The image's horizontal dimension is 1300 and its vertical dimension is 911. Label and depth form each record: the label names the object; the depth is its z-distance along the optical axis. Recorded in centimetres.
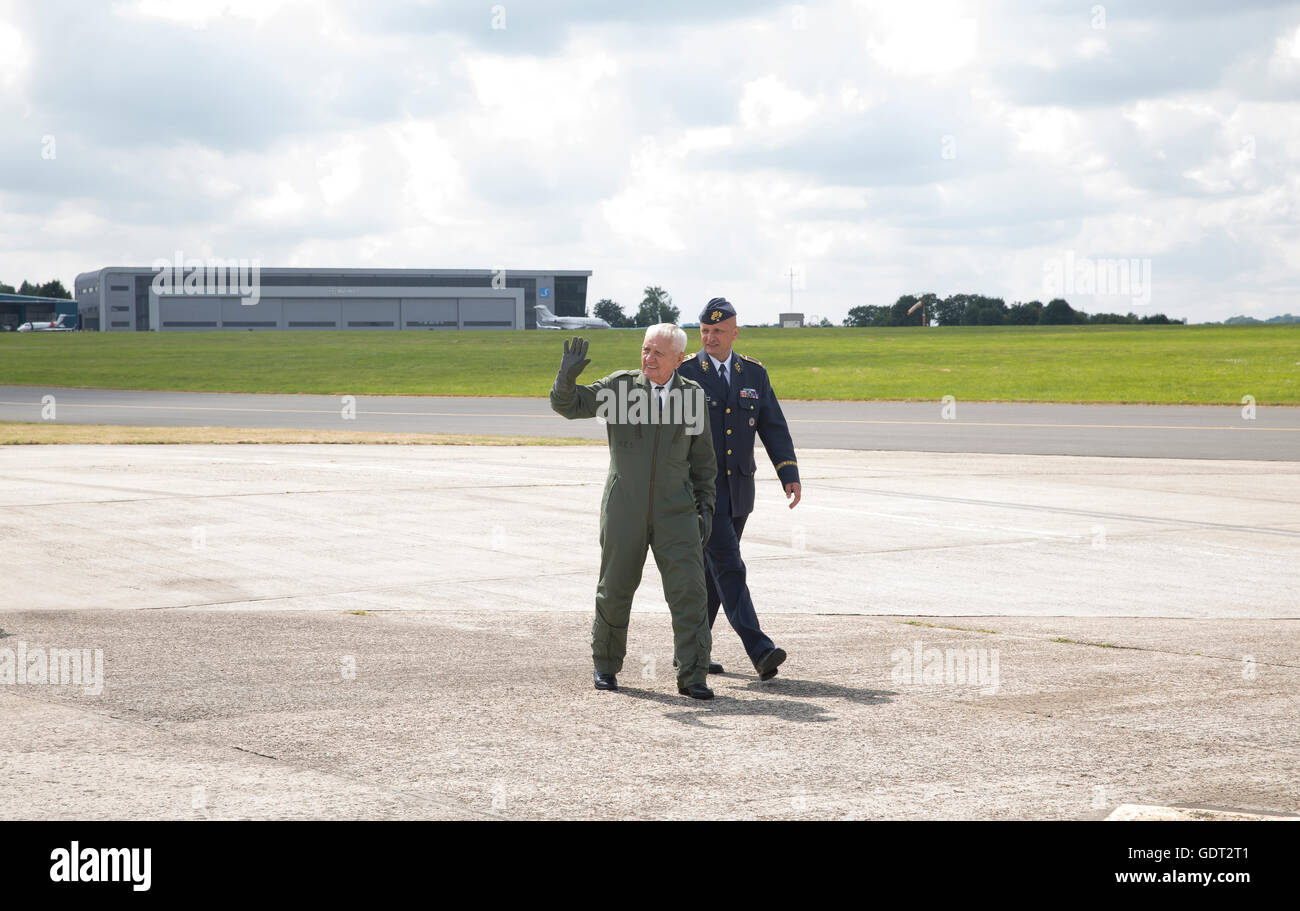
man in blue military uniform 735
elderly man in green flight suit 693
